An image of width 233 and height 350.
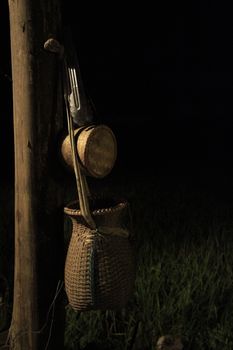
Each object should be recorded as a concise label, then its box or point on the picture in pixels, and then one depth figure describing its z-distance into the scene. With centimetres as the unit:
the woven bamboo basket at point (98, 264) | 207
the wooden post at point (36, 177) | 204
